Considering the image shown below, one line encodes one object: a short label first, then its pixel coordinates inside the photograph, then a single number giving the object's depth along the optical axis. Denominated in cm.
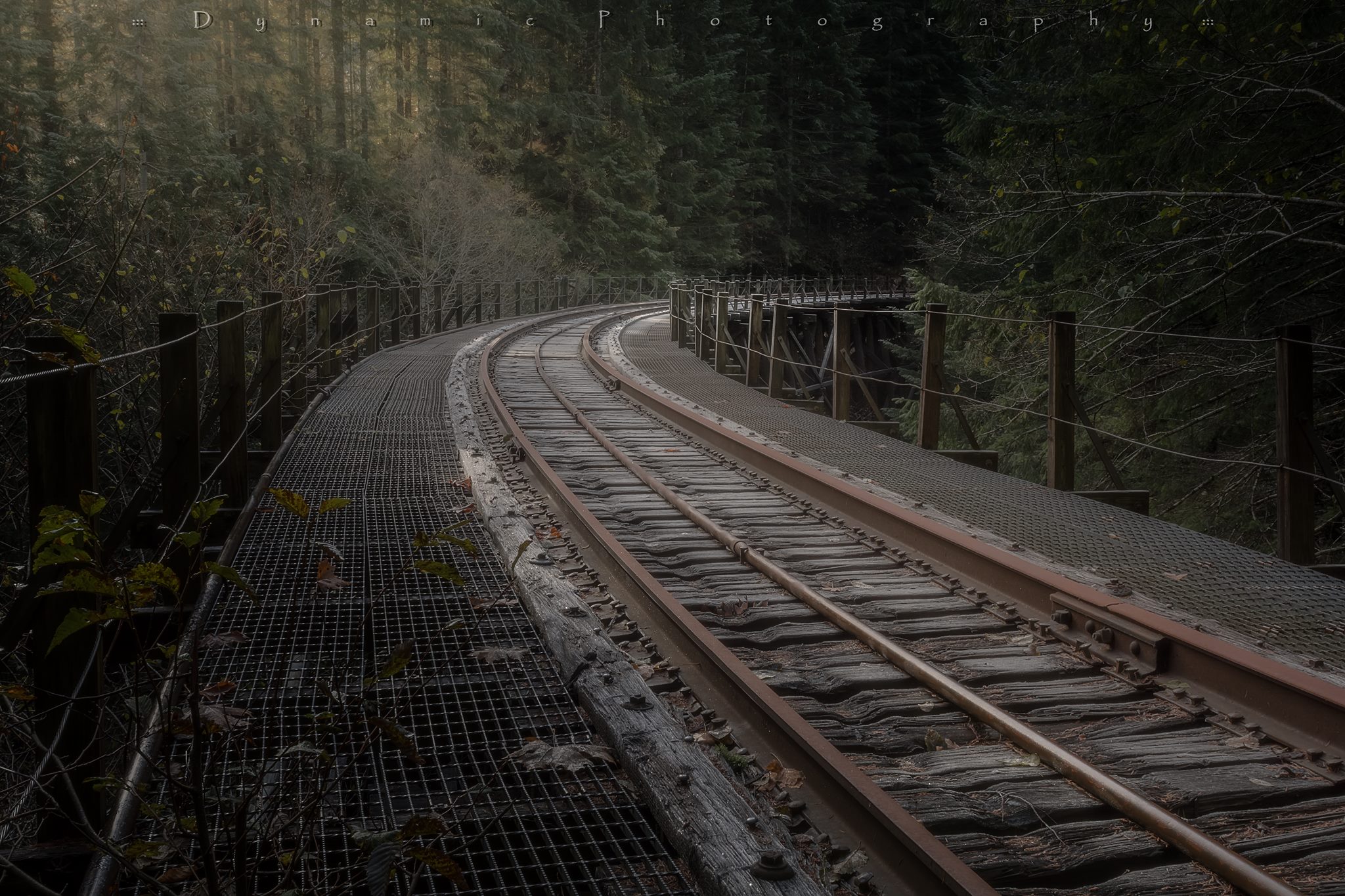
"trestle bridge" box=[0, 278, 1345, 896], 298
